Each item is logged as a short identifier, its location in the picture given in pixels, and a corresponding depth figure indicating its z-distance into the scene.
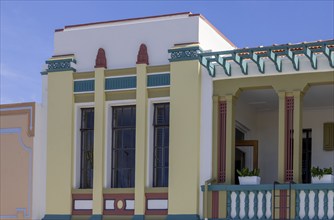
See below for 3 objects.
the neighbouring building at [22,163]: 22.72
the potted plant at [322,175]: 19.81
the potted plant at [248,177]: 20.45
